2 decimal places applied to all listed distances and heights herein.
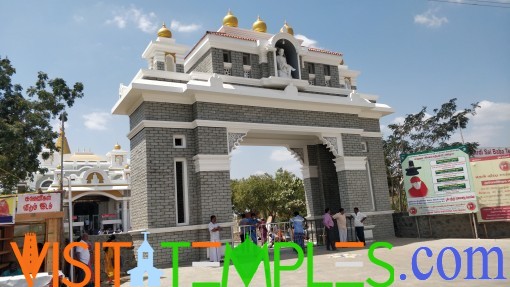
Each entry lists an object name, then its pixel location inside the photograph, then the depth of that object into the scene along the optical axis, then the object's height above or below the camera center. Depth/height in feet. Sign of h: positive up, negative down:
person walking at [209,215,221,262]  33.22 -1.86
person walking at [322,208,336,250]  38.34 -2.21
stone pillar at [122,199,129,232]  101.55 +1.28
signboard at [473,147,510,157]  48.79 +5.44
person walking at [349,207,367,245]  40.27 -2.02
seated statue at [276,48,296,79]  44.40 +15.58
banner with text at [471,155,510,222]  39.09 +0.89
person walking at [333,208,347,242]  40.48 -1.83
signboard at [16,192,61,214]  25.50 +1.58
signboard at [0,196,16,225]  24.82 +1.26
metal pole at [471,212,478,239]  40.60 -3.03
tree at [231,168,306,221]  108.17 +4.40
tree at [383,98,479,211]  83.35 +13.94
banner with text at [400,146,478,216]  40.98 +1.76
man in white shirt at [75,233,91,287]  25.61 -1.91
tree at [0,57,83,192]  48.67 +13.55
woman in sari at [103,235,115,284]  30.63 -2.94
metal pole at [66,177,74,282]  23.61 -0.27
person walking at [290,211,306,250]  37.42 -1.94
